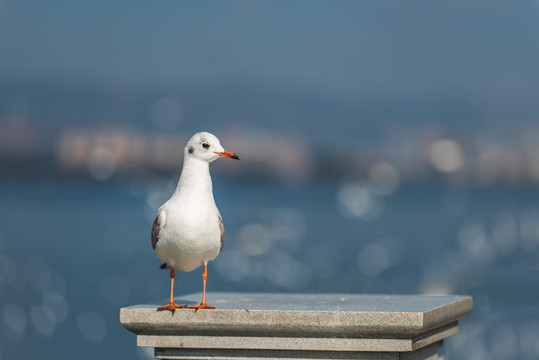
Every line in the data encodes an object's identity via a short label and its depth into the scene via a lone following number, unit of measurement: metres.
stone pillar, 8.62
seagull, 9.18
